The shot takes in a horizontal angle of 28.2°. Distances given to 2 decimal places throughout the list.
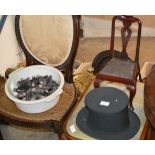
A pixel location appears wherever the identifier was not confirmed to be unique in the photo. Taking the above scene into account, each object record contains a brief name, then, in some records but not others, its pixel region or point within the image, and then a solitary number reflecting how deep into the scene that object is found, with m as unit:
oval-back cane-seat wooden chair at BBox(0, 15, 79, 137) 1.98
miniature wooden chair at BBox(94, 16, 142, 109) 2.06
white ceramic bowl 1.94
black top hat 1.72
